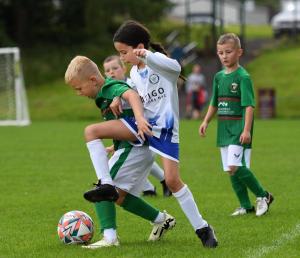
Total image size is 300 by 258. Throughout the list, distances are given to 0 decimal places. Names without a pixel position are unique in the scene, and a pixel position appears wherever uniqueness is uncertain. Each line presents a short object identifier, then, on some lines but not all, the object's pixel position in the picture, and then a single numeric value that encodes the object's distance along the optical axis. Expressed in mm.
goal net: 55625
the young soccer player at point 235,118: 17797
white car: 83000
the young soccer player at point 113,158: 13945
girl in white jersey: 13758
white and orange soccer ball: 14562
